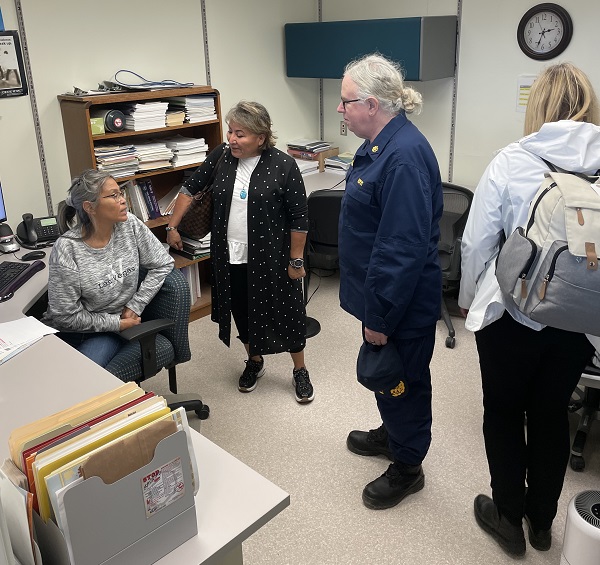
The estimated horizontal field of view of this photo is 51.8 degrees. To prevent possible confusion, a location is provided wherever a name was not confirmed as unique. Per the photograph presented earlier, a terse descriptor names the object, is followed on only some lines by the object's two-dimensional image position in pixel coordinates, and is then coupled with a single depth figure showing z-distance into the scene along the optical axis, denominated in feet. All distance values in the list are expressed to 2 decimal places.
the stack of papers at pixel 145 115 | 10.75
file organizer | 3.25
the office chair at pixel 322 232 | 11.74
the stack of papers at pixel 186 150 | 11.66
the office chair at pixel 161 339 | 7.61
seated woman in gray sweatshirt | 7.71
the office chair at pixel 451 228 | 11.80
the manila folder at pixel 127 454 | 3.29
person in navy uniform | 6.13
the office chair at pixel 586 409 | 7.87
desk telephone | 9.86
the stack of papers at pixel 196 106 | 11.51
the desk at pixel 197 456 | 3.99
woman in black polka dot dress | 8.72
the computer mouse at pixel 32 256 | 9.24
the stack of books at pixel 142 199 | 11.44
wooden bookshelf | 10.28
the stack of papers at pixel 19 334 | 6.46
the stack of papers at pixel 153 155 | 11.12
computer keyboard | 8.04
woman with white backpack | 5.51
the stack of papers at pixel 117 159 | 10.53
